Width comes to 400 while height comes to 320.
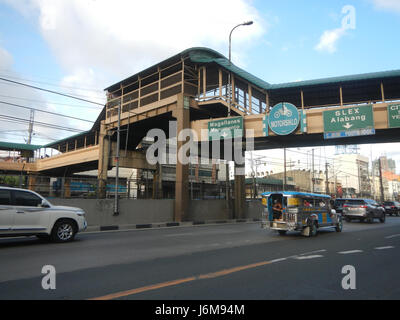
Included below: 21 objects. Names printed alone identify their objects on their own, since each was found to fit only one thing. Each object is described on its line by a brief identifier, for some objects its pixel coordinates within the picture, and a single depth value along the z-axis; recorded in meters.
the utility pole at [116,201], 17.50
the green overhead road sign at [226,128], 20.14
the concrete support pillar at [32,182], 15.37
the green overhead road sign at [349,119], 17.67
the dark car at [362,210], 20.98
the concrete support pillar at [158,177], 27.03
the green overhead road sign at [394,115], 17.55
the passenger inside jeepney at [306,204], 12.77
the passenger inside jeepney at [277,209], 12.85
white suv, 9.09
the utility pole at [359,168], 84.84
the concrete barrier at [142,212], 16.69
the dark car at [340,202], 25.72
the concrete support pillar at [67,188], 16.14
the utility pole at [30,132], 51.79
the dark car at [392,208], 34.19
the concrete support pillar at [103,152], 26.66
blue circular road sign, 19.16
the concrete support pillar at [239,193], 24.62
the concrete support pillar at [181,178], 20.28
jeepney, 12.30
